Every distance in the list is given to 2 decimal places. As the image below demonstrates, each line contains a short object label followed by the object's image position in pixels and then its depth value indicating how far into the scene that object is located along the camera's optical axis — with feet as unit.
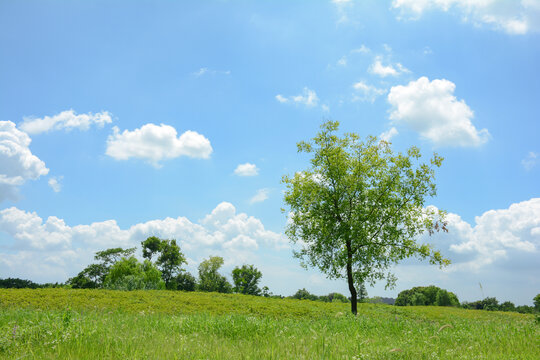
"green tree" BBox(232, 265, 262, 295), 237.86
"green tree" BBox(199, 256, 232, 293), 226.58
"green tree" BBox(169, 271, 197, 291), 211.00
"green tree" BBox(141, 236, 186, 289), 205.46
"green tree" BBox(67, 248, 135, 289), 230.07
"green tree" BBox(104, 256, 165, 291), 134.92
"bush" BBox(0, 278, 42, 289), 155.87
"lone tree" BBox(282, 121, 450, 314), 73.20
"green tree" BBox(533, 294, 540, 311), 143.96
